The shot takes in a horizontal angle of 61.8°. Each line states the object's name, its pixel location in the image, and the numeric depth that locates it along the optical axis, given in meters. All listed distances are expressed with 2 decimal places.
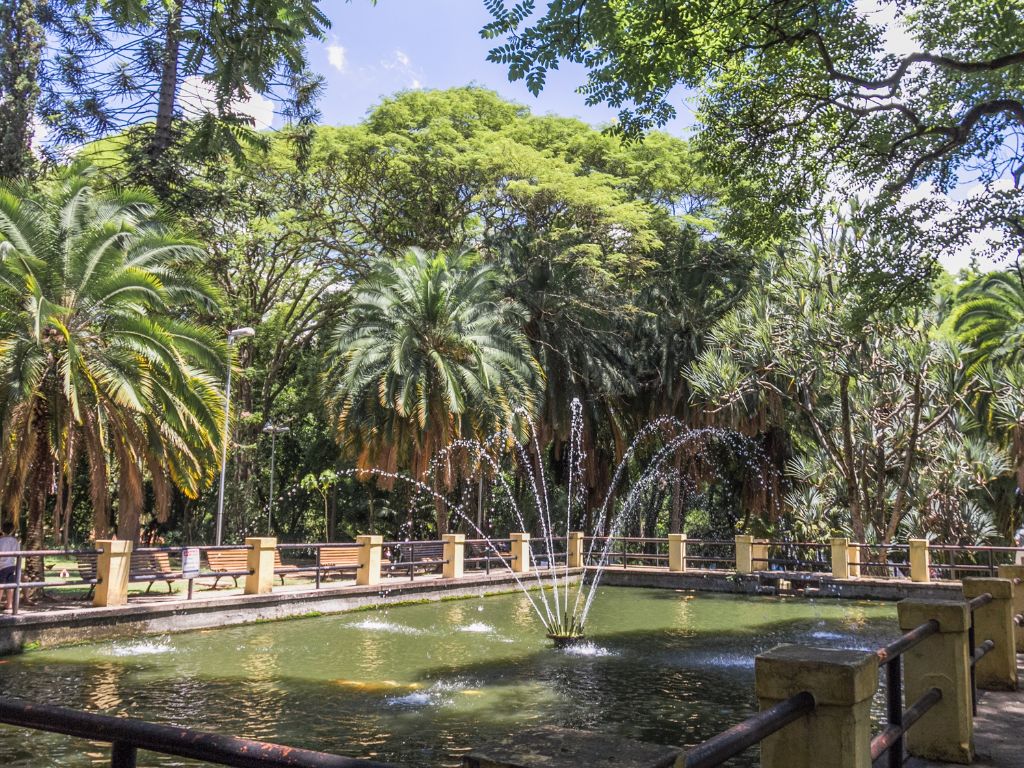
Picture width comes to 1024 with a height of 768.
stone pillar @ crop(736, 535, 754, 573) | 25.22
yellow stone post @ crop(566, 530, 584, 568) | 28.44
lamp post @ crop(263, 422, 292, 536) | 32.56
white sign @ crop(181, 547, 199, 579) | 16.28
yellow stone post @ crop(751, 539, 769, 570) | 25.03
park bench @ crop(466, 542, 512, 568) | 28.00
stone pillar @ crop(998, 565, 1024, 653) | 9.72
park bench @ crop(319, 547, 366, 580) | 20.67
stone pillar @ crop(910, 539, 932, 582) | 22.34
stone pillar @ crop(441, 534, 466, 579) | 23.16
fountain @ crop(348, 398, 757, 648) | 17.12
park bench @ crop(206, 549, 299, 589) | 18.97
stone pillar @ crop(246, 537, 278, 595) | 17.50
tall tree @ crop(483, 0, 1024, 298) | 10.62
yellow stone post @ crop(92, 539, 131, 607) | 14.77
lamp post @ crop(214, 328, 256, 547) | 23.69
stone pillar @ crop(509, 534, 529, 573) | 25.91
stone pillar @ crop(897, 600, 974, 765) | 5.54
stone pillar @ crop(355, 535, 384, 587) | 20.38
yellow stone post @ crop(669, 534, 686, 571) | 26.34
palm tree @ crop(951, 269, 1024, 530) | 24.06
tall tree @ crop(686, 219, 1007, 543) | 24.50
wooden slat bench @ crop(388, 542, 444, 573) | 22.64
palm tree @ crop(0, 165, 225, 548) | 15.30
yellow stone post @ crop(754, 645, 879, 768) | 3.30
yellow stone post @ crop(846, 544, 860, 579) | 24.19
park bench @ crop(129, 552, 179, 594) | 16.45
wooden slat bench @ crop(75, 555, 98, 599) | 16.05
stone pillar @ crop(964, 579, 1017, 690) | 7.41
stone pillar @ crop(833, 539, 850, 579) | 23.50
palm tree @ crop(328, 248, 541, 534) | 25.42
